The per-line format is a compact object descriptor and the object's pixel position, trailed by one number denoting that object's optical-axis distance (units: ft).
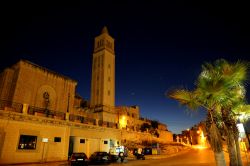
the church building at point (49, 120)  62.69
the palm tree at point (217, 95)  27.48
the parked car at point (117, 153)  77.92
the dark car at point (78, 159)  59.78
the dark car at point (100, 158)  69.00
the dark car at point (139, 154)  92.79
